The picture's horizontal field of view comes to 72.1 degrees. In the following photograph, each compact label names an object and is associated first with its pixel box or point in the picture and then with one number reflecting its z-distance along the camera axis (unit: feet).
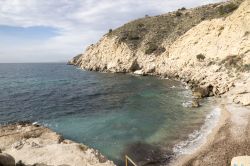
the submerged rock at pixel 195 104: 88.24
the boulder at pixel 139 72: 182.94
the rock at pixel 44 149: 44.54
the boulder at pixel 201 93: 100.76
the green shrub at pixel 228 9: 156.49
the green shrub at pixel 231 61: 112.09
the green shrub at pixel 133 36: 217.43
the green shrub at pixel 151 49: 192.66
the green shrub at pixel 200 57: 137.71
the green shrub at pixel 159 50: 186.05
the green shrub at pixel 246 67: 104.62
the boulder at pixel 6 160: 35.37
